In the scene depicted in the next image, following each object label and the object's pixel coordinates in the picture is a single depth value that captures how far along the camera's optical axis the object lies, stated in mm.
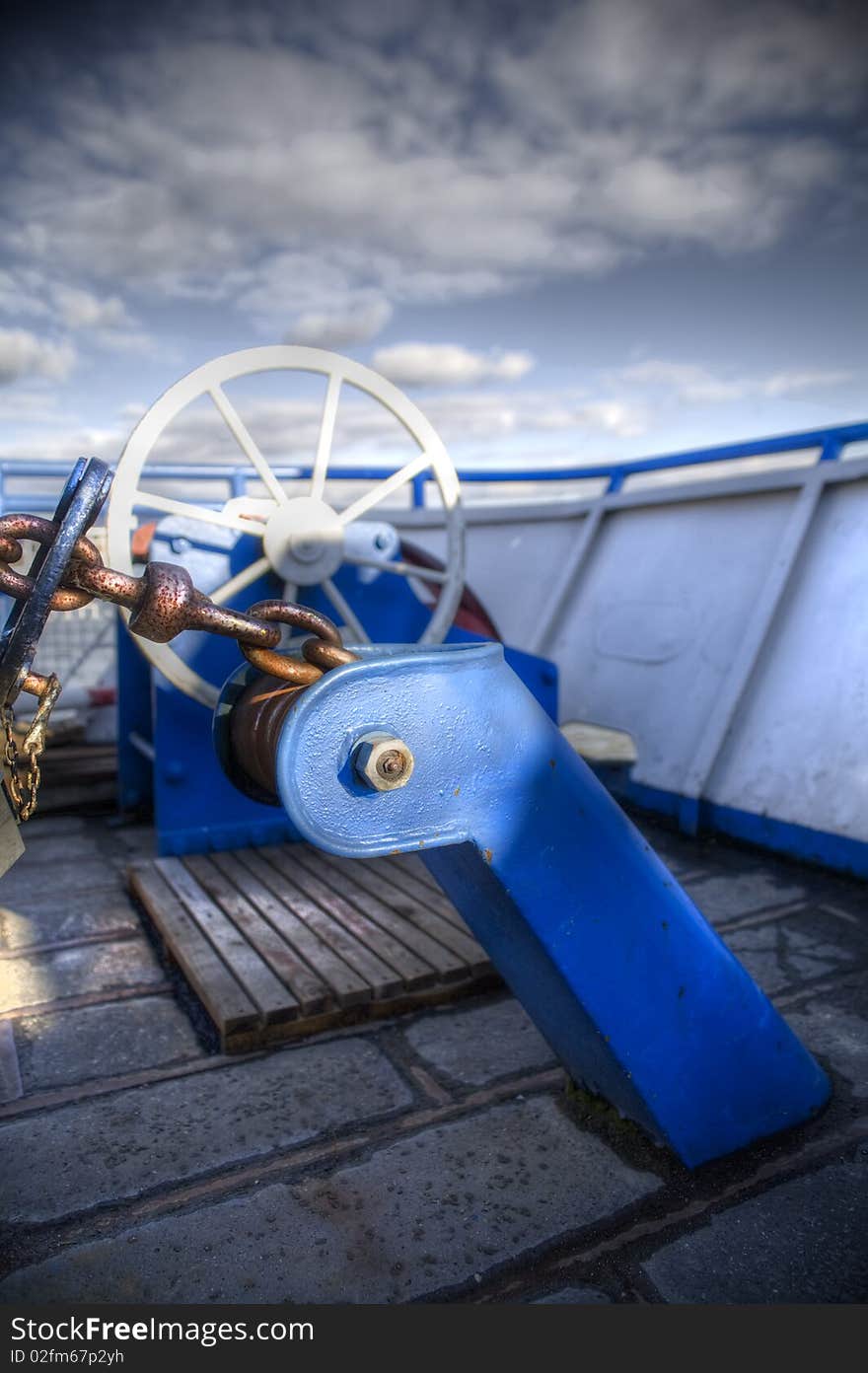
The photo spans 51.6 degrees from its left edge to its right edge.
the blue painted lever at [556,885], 975
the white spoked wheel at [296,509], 2254
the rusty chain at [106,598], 834
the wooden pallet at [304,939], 1692
